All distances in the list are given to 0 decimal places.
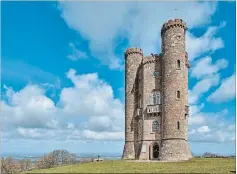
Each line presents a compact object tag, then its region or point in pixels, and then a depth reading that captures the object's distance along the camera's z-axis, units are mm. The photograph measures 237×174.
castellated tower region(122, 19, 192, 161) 40188
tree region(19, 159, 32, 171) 86225
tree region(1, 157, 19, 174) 67500
